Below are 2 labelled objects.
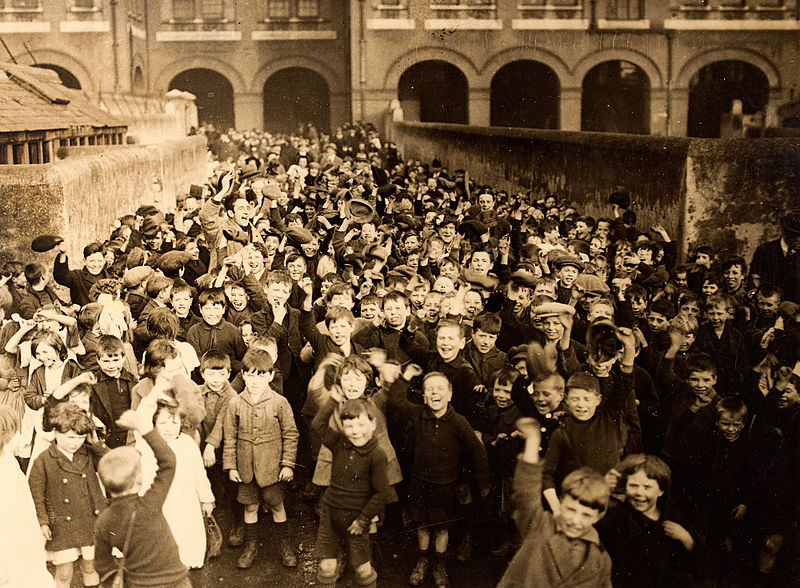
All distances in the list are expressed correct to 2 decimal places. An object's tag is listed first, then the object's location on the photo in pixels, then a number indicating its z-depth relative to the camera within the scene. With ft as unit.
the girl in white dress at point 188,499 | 13.53
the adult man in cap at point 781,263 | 21.06
